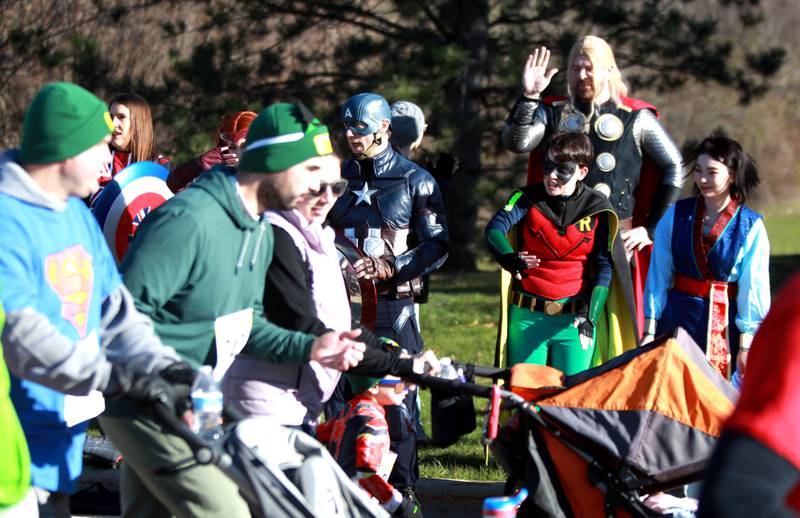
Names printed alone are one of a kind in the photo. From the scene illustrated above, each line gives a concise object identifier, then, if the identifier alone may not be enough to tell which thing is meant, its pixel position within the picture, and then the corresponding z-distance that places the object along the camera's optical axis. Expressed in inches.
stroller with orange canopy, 301.5
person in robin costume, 445.1
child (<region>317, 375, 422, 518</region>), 374.8
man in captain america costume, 451.0
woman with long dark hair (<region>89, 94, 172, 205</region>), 462.7
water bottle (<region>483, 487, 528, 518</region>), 264.2
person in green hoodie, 271.1
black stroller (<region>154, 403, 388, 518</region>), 260.5
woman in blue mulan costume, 431.2
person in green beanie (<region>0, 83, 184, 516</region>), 243.4
